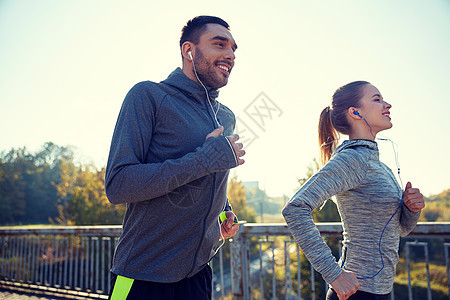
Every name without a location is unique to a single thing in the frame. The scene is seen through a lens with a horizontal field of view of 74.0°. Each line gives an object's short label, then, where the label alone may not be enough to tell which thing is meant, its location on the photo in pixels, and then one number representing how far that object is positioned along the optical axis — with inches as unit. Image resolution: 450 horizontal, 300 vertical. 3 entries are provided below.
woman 56.5
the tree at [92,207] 581.3
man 48.7
